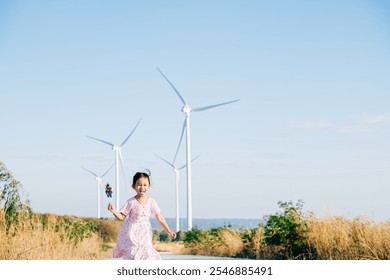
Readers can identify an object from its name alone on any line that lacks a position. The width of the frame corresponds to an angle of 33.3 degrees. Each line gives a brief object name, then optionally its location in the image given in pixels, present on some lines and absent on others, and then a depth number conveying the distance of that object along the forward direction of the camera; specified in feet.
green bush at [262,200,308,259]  48.11
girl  27.40
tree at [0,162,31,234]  42.55
